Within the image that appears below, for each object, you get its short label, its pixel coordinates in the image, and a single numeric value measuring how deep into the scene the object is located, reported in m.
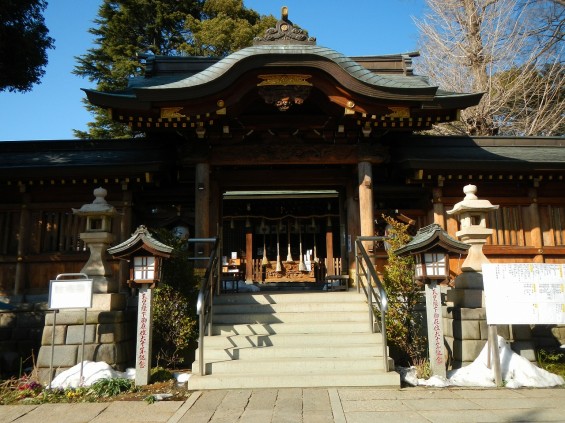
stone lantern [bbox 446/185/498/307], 7.39
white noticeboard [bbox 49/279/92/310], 6.39
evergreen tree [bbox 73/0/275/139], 21.81
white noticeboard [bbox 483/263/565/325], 6.26
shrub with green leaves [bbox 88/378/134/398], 5.98
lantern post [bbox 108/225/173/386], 6.51
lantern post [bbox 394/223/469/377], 6.47
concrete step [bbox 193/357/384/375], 6.38
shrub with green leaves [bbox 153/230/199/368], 7.37
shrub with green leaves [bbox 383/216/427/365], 7.11
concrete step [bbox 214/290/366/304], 8.22
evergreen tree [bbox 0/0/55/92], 10.36
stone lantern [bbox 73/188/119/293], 7.49
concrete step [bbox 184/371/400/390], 6.05
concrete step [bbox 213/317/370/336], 7.37
